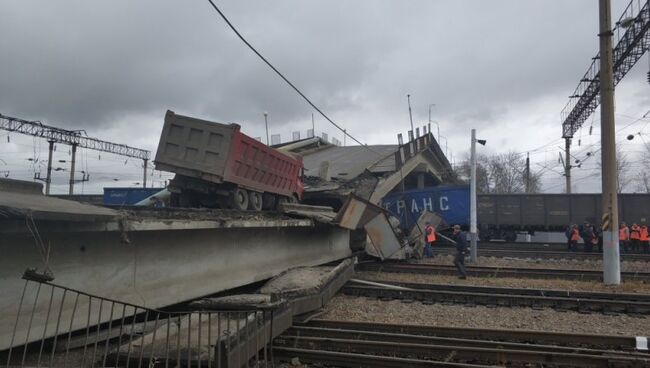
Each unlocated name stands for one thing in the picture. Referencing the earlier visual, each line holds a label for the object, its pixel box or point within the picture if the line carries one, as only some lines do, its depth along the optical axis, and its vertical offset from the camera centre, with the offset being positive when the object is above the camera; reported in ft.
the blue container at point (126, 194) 91.67 +4.86
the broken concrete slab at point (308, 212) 43.73 +1.19
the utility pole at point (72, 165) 140.26 +15.58
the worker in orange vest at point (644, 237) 75.25 -0.53
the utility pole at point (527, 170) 162.41 +20.34
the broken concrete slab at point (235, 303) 25.94 -4.42
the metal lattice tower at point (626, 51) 74.28 +30.59
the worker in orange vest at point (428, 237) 65.51 -1.21
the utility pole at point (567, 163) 119.34 +16.81
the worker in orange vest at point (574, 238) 79.10 -1.02
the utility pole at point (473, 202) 59.52 +3.27
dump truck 45.03 +5.58
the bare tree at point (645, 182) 204.19 +22.13
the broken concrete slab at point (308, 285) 29.60 -4.12
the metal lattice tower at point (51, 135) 138.92 +25.31
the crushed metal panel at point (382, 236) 53.06 -1.03
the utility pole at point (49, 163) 135.40 +15.51
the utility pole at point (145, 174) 189.26 +18.47
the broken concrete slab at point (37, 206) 16.83 +0.44
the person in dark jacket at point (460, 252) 47.65 -2.25
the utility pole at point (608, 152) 44.16 +7.44
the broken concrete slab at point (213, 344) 18.69 -5.23
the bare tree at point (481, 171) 236.22 +28.85
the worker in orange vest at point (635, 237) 75.58 -0.57
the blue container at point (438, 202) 92.32 +4.83
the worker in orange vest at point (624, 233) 75.25 +0.00
